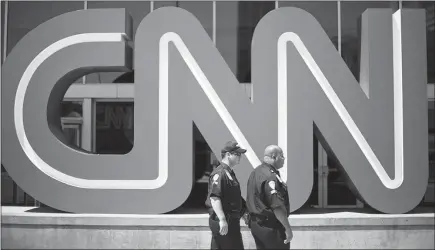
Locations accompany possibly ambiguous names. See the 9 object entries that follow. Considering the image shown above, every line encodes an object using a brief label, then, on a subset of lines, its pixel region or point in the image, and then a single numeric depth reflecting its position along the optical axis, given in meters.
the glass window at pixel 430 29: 9.50
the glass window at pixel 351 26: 9.77
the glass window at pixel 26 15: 9.85
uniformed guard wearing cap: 5.45
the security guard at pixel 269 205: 5.38
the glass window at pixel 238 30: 9.84
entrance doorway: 9.87
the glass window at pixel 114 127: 9.89
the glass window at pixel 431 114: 9.82
